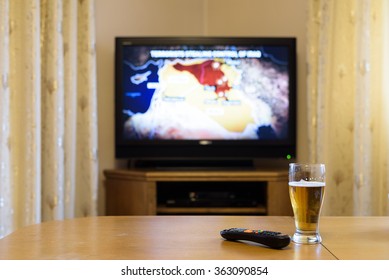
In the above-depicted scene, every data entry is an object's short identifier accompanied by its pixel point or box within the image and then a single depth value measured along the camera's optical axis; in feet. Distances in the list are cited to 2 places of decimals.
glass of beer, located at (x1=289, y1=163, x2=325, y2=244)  3.79
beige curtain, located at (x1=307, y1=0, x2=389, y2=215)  10.84
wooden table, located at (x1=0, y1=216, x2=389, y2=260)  3.45
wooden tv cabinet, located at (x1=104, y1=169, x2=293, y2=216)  12.03
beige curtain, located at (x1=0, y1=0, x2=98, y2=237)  10.03
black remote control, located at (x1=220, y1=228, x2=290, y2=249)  3.59
